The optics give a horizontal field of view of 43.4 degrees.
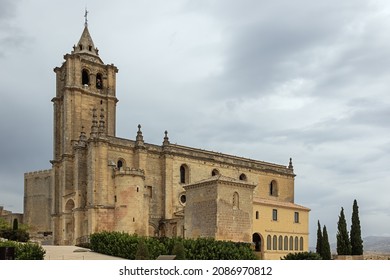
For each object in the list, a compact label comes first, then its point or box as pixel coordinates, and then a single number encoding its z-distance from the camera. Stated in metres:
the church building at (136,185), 42.75
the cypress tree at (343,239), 45.15
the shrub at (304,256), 37.97
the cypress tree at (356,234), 45.01
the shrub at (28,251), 30.96
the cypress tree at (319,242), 46.21
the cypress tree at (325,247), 45.47
